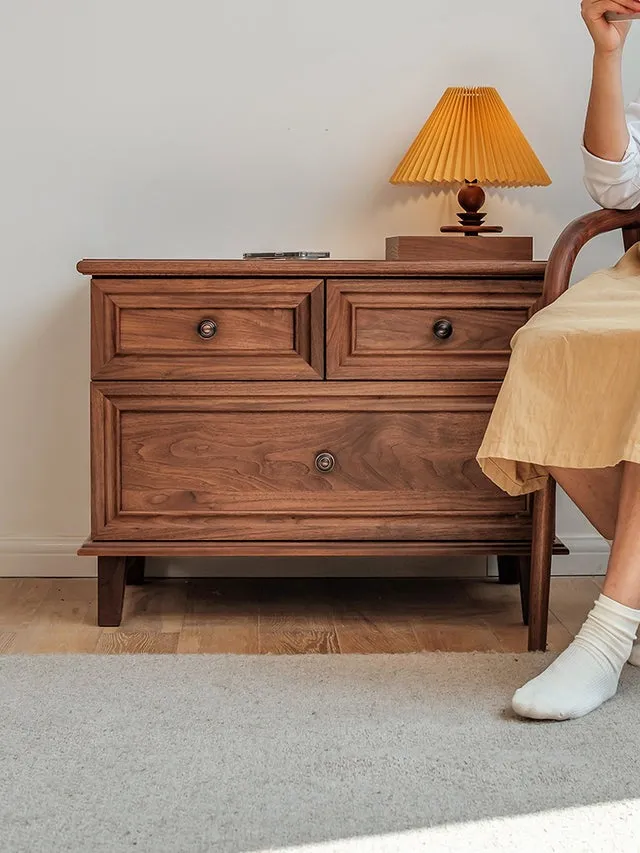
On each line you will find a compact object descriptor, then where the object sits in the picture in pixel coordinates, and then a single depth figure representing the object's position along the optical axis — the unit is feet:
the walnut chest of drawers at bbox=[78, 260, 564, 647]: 6.21
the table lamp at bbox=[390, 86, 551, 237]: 6.97
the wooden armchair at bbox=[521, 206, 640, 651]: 5.52
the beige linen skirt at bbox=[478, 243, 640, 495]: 4.85
